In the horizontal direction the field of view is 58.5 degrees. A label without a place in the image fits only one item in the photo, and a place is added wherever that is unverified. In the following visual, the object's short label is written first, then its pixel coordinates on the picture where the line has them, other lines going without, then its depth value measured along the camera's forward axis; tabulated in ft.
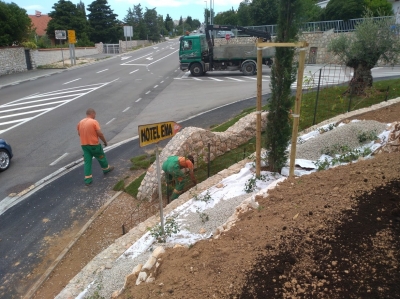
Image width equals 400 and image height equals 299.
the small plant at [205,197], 20.06
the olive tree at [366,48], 41.34
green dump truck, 82.58
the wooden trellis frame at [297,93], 17.13
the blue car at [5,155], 33.65
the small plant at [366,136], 23.89
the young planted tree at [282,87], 18.52
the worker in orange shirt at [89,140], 29.45
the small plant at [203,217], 18.14
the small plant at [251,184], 19.85
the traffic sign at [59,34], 112.06
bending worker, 24.00
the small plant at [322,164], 20.15
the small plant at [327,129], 27.15
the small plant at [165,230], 17.29
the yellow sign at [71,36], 106.73
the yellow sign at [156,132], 16.44
